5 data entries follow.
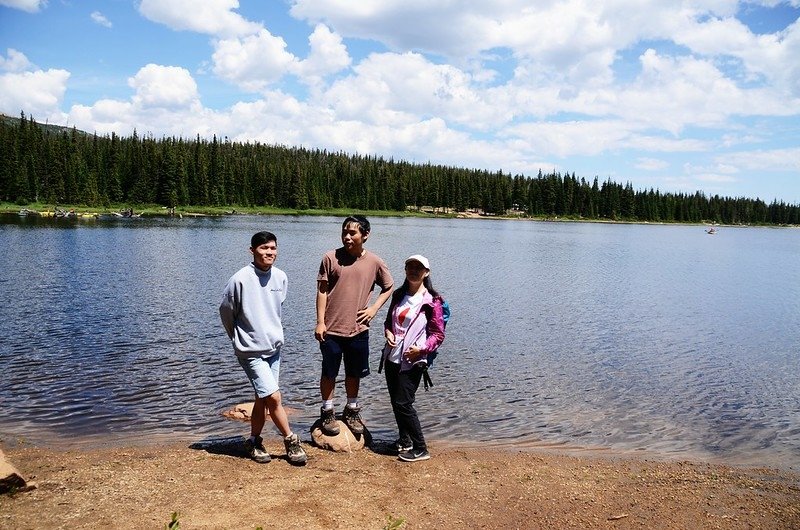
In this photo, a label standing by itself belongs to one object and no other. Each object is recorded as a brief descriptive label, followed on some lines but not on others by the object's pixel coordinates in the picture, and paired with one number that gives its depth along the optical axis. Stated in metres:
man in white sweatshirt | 7.54
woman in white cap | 8.09
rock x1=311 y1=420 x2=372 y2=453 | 8.66
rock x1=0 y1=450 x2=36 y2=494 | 6.36
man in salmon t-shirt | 8.19
